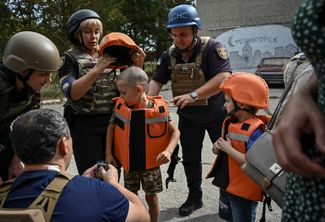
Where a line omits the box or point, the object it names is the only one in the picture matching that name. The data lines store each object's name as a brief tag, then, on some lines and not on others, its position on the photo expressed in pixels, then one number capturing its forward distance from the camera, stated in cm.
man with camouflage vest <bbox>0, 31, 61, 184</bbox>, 271
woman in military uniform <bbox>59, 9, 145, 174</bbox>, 331
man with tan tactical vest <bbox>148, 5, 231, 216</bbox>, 365
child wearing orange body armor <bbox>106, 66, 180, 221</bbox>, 321
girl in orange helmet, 282
